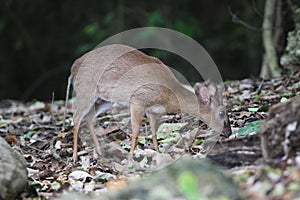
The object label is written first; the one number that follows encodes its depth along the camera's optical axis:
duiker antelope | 12.04
